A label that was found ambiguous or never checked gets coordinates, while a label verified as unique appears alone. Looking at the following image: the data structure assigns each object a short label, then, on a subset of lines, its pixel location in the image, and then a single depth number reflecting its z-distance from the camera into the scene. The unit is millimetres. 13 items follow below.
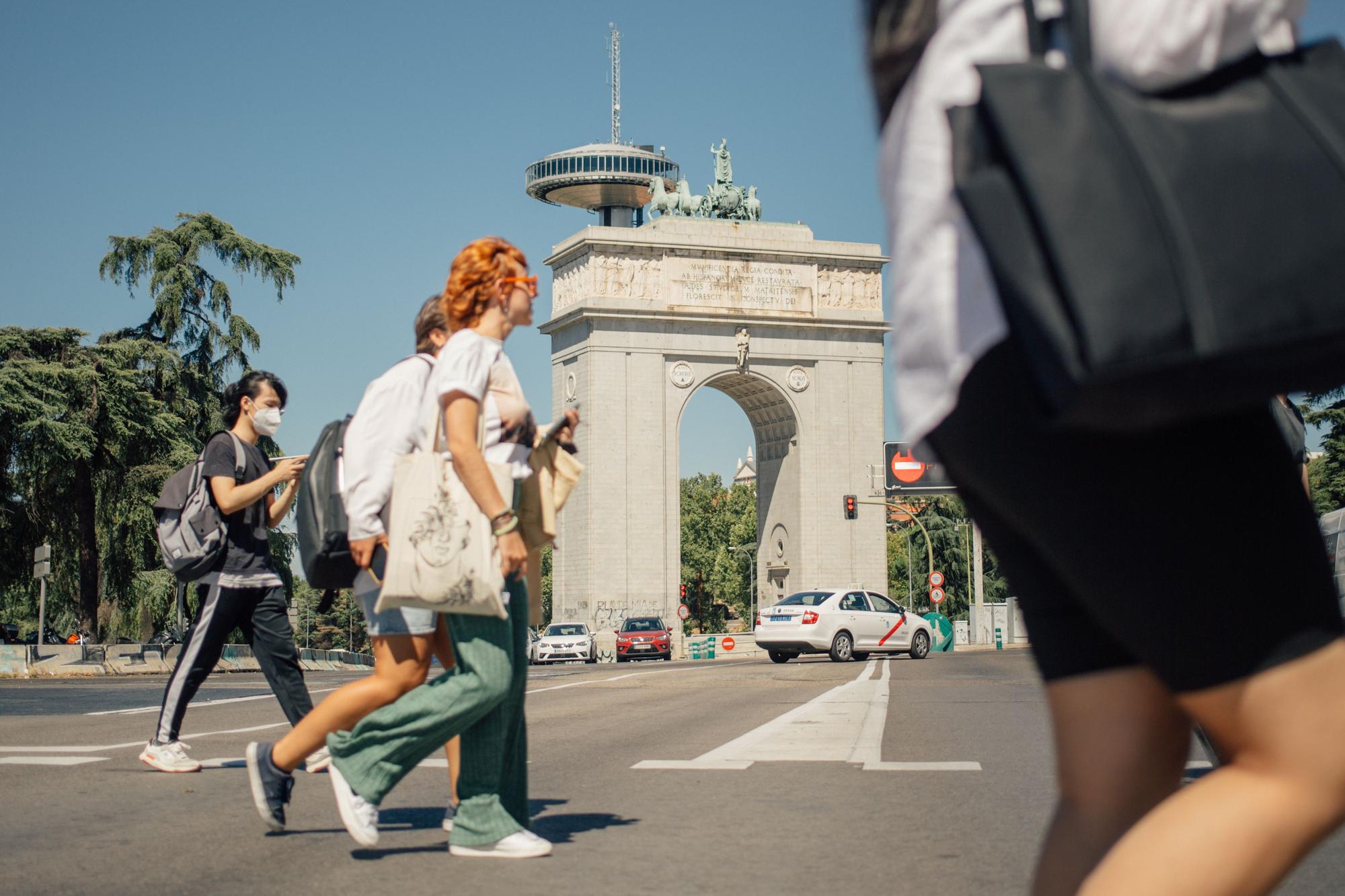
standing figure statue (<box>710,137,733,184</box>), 67750
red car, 50000
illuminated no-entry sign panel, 58659
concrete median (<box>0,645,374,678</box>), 26406
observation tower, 101125
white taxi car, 29781
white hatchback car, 47656
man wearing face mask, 7539
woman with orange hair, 4734
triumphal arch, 59875
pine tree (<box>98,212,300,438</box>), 42000
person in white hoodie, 5289
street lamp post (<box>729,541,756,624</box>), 113156
